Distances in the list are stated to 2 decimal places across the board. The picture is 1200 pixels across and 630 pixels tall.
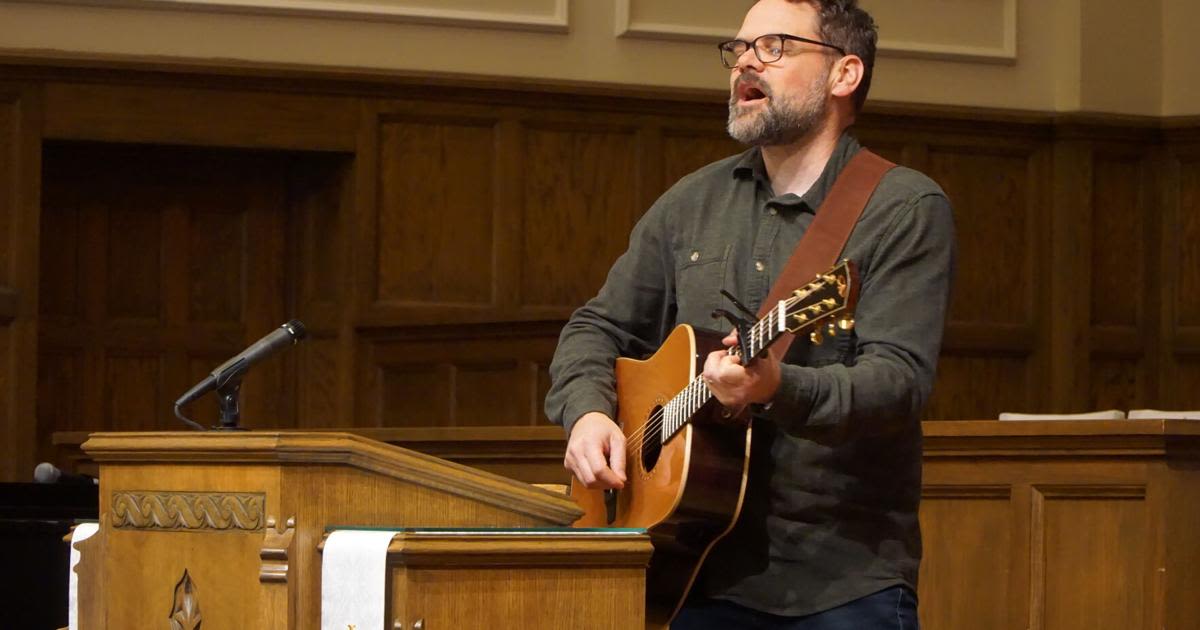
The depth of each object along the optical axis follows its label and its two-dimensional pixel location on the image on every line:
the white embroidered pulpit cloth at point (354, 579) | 4.50
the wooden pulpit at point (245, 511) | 4.71
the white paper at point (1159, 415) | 10.24
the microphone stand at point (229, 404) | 6.25
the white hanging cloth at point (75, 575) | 5.44
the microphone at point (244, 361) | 6.23
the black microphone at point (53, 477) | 11.34
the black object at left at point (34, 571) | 10.02
